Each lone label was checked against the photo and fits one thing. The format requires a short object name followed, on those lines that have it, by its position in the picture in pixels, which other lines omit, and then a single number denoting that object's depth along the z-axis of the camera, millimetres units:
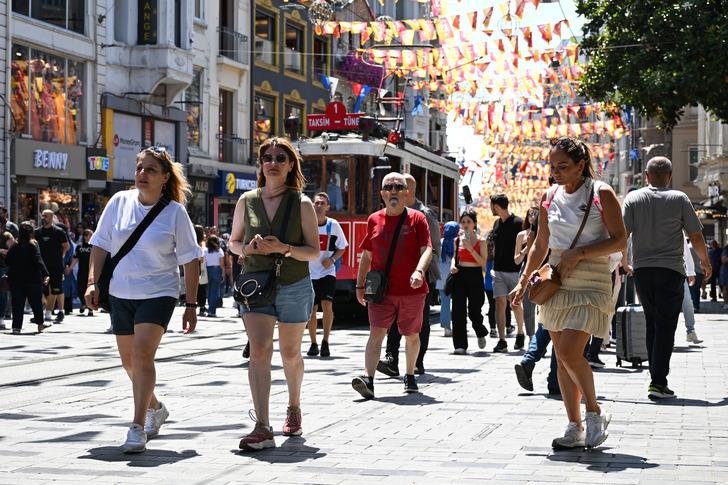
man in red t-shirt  10148
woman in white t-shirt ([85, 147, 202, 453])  7246
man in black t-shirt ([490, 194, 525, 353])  14586
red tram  20234
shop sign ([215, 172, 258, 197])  39938
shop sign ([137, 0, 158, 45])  33125
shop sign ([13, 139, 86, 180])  27953
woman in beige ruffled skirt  7199
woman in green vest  7410
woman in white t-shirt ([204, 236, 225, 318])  23188
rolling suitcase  11914
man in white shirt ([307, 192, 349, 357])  13977
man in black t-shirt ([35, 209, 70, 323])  19609
